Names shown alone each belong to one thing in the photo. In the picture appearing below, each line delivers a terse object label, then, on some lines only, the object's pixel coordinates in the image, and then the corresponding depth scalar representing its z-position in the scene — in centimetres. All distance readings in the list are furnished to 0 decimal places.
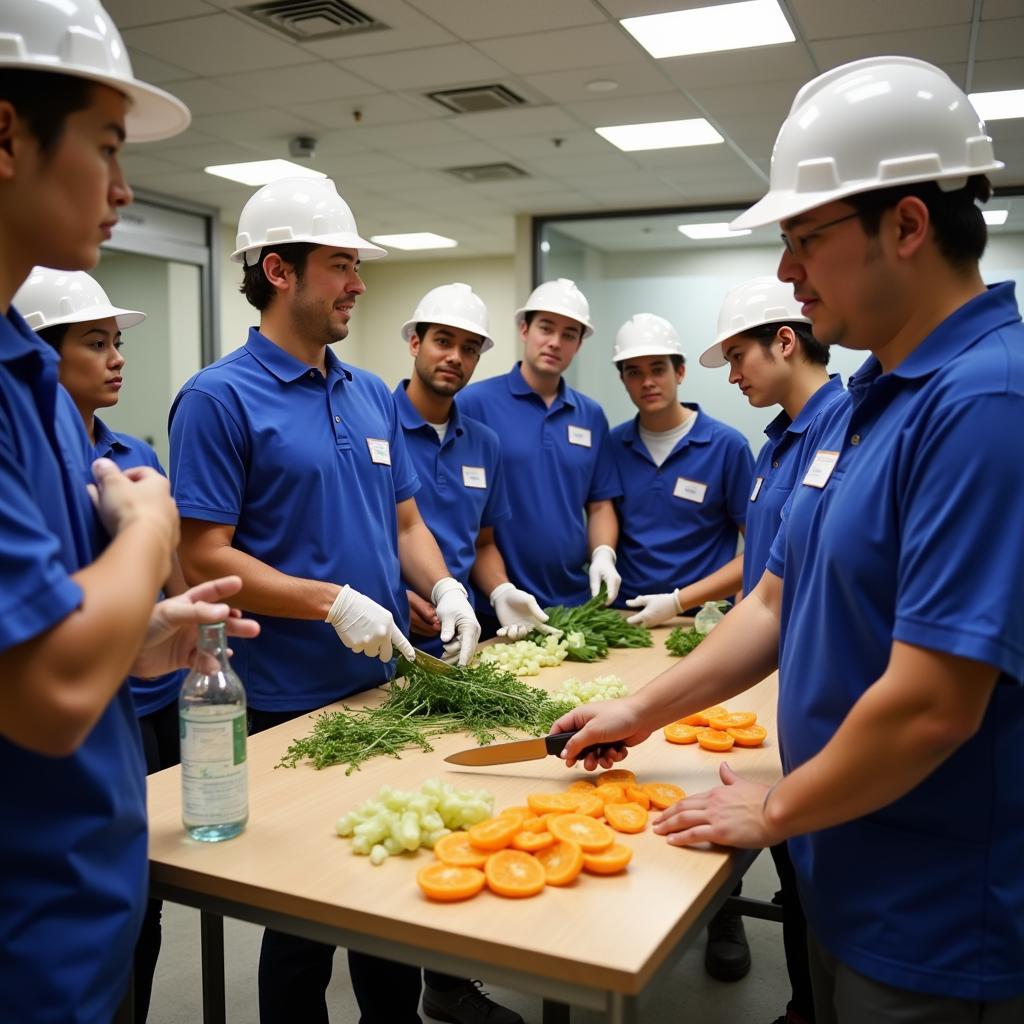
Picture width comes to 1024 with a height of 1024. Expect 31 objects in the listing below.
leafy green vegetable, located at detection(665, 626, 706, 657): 303
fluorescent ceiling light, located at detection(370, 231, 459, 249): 1050
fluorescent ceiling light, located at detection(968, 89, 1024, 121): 570
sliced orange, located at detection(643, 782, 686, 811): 169
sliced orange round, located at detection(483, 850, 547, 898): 135
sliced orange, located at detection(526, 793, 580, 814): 160
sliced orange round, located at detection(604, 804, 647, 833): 158
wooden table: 122
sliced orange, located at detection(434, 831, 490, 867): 141
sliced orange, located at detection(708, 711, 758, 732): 210
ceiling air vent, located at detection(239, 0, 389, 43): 456
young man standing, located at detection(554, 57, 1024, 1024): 115
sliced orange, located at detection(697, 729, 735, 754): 200
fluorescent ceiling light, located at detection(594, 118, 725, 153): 639
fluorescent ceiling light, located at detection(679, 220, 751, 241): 859
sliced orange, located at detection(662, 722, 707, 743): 207
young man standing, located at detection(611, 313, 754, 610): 397
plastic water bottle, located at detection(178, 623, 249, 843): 147
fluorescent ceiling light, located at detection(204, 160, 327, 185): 744
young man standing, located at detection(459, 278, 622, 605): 395
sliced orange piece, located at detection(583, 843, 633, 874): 141
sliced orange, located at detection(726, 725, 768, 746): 206
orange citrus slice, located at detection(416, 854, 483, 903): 134
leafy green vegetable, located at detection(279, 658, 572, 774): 196
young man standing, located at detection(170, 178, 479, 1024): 223
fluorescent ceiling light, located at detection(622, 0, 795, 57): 462
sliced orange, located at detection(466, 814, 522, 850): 145
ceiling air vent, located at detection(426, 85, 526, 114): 579
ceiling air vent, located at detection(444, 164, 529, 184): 756
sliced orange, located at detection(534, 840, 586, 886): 138
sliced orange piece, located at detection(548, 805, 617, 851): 145
